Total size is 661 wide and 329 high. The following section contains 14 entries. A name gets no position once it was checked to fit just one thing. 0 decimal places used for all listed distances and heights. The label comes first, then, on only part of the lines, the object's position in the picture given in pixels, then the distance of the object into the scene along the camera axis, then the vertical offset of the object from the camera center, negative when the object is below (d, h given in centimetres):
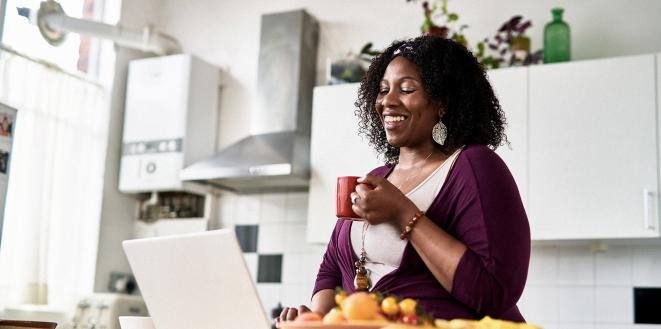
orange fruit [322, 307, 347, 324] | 115 -8
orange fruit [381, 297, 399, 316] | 115 -6
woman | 140 +10
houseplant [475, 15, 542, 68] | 368 +94
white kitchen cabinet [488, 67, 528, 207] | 345 +61
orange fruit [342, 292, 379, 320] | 114 -6
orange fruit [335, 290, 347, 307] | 119 -5
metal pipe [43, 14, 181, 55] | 417 +108
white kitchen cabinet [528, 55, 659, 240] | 324 +46
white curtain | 401 +30
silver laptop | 139 -5
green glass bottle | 360 +95
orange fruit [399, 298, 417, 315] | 113 -6
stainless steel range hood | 397 +66
